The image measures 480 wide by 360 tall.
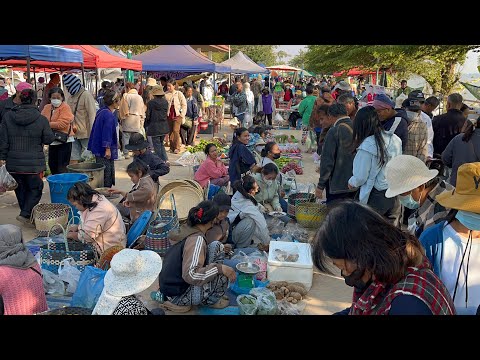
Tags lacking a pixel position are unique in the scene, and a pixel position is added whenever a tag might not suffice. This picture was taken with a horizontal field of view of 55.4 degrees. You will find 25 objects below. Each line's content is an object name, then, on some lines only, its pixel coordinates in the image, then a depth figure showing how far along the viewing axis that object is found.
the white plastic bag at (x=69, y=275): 4.68
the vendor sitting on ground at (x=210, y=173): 7.50
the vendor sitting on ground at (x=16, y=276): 3.24
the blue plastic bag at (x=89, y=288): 4.10
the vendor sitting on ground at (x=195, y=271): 3.99
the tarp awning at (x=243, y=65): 20.84
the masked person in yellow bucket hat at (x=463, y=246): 2.23
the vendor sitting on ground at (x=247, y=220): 5.86
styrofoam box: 4.95
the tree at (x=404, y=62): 12.69
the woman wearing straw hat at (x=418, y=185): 3.01
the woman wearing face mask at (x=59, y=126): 7.40
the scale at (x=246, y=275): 4.86
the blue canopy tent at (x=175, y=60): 14.01
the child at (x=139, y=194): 5.96
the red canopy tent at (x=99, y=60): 10.57
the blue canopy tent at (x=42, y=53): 7.06
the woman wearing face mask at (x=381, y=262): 1.53
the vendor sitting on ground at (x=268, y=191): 6.90
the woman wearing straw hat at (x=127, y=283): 2.76
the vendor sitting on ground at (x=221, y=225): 5.20
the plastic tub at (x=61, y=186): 6.55
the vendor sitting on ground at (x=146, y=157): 6.73
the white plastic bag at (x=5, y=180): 6.38
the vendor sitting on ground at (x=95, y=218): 4.94
